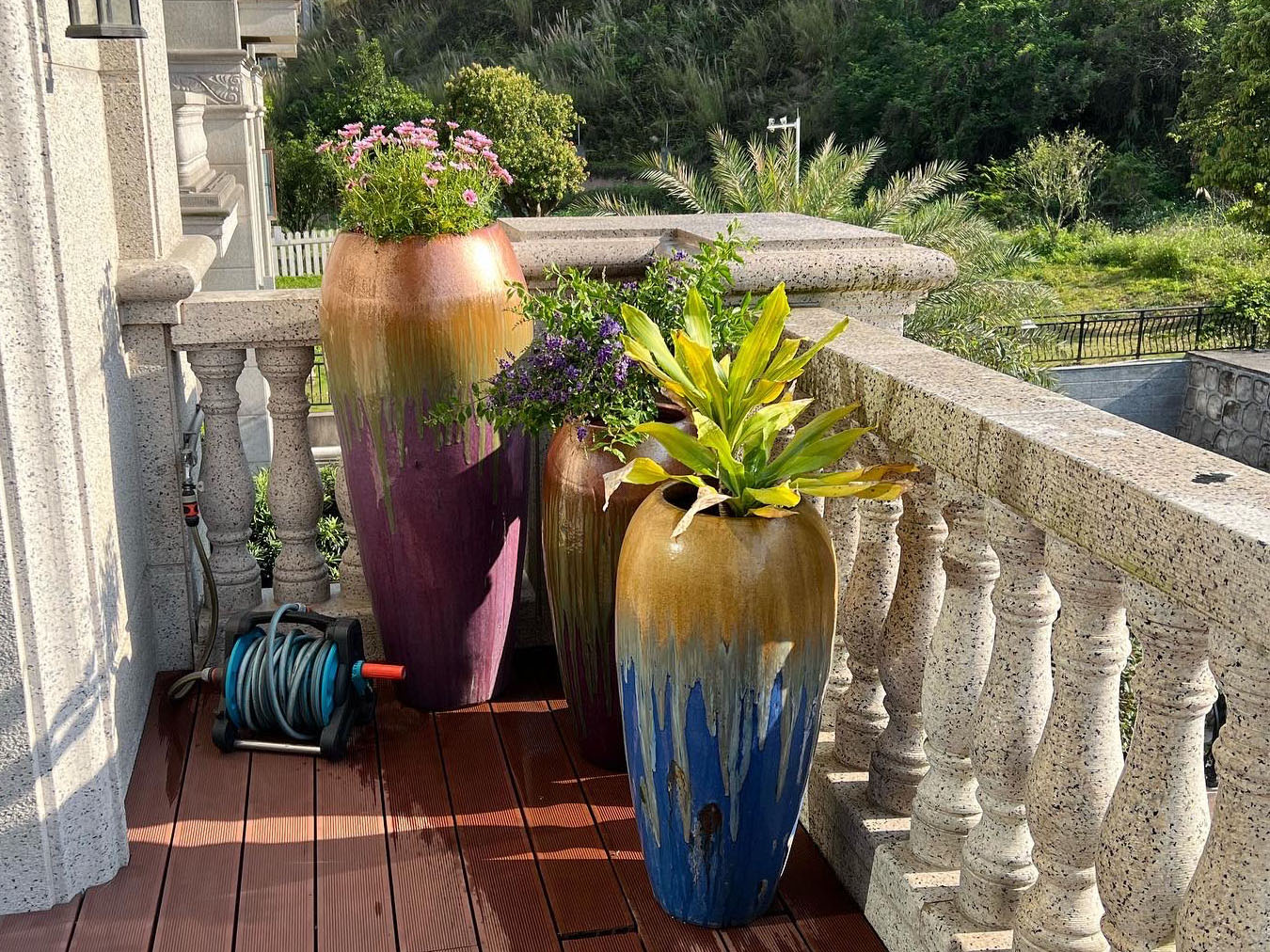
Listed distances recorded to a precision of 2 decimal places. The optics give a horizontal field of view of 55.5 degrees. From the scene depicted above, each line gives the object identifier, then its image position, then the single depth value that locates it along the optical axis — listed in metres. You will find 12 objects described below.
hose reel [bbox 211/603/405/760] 2.99
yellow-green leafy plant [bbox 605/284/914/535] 2.15
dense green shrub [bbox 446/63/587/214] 23.34
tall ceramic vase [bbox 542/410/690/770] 2.65
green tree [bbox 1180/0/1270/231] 17.58
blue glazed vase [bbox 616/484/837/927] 2.09
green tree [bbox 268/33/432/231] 23.00
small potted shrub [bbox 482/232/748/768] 2.63
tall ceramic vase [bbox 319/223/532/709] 2.84
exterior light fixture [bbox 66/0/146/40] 2.57
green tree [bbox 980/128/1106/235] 23.94
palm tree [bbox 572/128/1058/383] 11.68
